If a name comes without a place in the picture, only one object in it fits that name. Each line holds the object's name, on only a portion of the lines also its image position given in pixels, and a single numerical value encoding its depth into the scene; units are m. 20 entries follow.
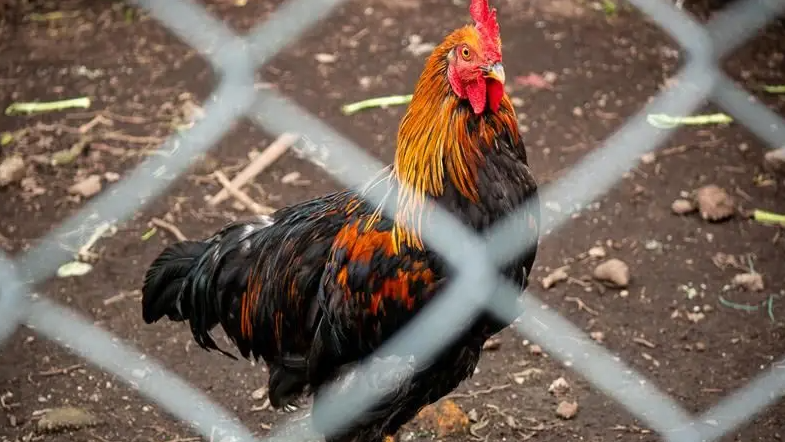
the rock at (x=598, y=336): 3.16
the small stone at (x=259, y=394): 3.03
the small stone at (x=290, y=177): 3.85
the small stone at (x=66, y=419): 2.84
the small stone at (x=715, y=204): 3.56
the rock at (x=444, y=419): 2.87
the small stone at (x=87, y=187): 3.78
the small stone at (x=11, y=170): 3.79
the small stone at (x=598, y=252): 3.46
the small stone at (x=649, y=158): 3.90
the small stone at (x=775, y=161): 3.77
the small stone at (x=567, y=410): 2.89
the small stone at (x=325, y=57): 4.51
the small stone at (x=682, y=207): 3.62
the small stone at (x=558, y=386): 2.99
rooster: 2.26
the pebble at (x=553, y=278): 3.36
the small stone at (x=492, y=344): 3.14
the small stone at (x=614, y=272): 3.32
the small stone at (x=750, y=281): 3.29
